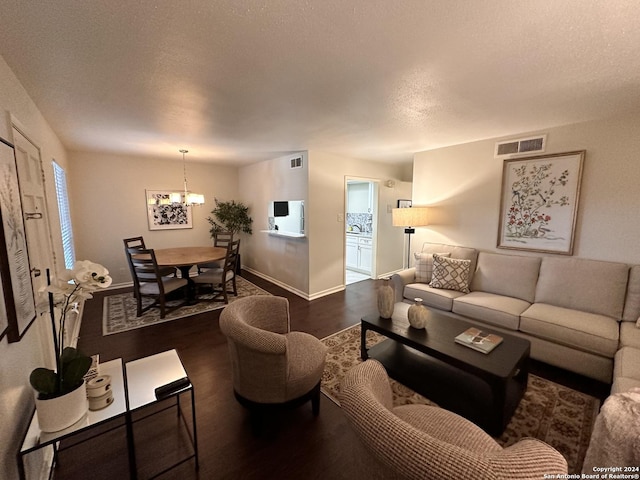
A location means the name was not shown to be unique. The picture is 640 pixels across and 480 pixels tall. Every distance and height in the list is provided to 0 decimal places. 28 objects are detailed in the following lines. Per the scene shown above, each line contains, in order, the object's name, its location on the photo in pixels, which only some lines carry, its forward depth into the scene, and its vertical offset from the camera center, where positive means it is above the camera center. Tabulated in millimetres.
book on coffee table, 1967 -1034
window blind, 3150 -65
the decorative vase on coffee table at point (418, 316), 2268 -928
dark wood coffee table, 1742 -1342
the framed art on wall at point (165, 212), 5117 -65
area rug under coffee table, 1675 -1492
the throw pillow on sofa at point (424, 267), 3600 -806
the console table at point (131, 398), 1117 -1008
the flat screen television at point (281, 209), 4746 -6
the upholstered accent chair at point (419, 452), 712 -713
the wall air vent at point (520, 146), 3043 +742
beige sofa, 2131 -1018
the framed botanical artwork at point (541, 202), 2865 +71
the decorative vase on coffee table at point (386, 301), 2494 -879
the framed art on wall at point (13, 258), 1116 -226
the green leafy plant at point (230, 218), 5832 -209
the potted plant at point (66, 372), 1130 -734
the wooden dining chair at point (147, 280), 3463 -952
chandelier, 4383 +186
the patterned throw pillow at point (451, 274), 3270 -830
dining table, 3783 -751
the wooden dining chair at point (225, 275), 4023 -1053
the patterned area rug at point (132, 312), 3346 -1469
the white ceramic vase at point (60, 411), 1113 -881
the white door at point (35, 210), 1602 -6
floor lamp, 3875 -128
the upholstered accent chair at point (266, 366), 1602 -1052
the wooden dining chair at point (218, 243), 4859 -723
